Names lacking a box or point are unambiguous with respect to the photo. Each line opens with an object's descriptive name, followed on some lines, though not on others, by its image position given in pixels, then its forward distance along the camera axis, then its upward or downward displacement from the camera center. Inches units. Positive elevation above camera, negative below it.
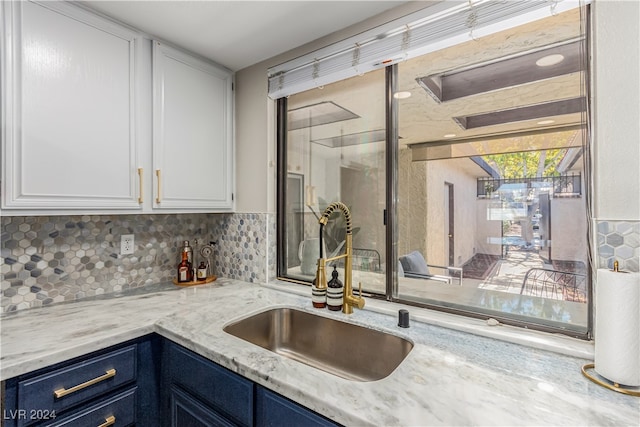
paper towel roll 30.8 -12.4
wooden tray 73.0 -17.2
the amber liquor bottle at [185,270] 74.2 -14.4
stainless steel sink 46.9 -22.9
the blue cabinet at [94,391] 36.9 -24.9
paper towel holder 30.3 -18.7
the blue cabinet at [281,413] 31.3 -22.5
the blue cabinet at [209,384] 37.4 -24.3
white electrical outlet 67.9 -6.9
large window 44.1 +7.4
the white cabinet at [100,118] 44.8 +18.0
